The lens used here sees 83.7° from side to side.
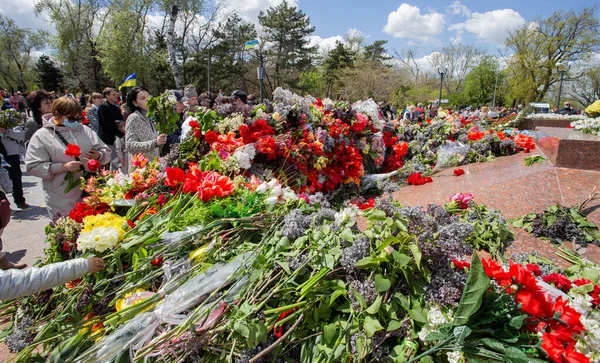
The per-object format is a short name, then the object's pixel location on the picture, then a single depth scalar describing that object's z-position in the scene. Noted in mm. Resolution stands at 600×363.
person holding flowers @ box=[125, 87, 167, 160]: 3521
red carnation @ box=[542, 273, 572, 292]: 1701
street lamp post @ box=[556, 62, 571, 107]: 23698
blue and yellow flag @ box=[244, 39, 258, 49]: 12531
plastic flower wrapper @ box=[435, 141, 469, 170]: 4934
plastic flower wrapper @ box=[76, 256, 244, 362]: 1535
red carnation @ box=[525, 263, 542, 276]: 1717
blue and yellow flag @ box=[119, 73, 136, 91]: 4590
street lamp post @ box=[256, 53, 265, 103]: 12781
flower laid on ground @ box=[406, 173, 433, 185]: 4199
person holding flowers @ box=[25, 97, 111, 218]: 2752
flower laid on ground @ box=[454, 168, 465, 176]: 4256
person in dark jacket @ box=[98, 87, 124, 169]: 4824
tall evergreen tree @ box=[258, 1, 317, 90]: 33594
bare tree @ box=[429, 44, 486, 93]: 51062
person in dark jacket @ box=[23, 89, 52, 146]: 4254
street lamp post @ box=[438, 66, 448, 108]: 17192
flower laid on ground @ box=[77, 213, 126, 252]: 1880
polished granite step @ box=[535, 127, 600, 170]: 3438
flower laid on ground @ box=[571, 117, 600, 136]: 4914
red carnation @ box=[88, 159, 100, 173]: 2736
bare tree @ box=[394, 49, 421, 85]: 47875
